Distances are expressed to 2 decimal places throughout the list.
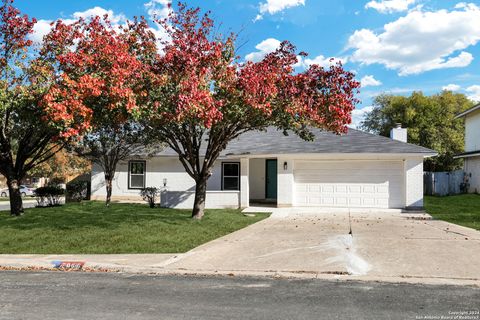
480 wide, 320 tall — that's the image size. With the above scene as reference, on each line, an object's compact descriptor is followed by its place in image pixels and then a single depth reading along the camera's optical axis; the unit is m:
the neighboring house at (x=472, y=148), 29.69
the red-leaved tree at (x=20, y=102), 13.95
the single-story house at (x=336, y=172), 19.92
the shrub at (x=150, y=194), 21.12
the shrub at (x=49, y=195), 21.52
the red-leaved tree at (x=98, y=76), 11.28
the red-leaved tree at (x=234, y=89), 12.03
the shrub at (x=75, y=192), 24.84
